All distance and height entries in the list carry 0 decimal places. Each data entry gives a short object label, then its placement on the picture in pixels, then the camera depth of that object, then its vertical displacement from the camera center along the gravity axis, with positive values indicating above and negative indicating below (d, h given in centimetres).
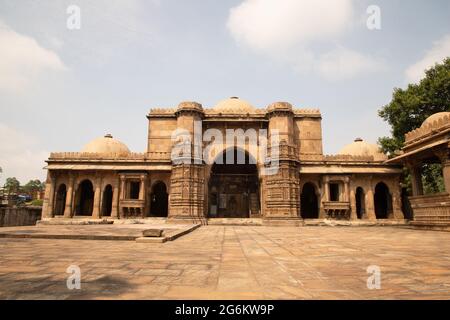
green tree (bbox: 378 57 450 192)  2277 +811
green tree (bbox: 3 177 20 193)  7631 +653
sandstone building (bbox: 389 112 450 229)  1534 +292
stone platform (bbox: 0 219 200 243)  853 -86
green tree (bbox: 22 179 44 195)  7426 +627
